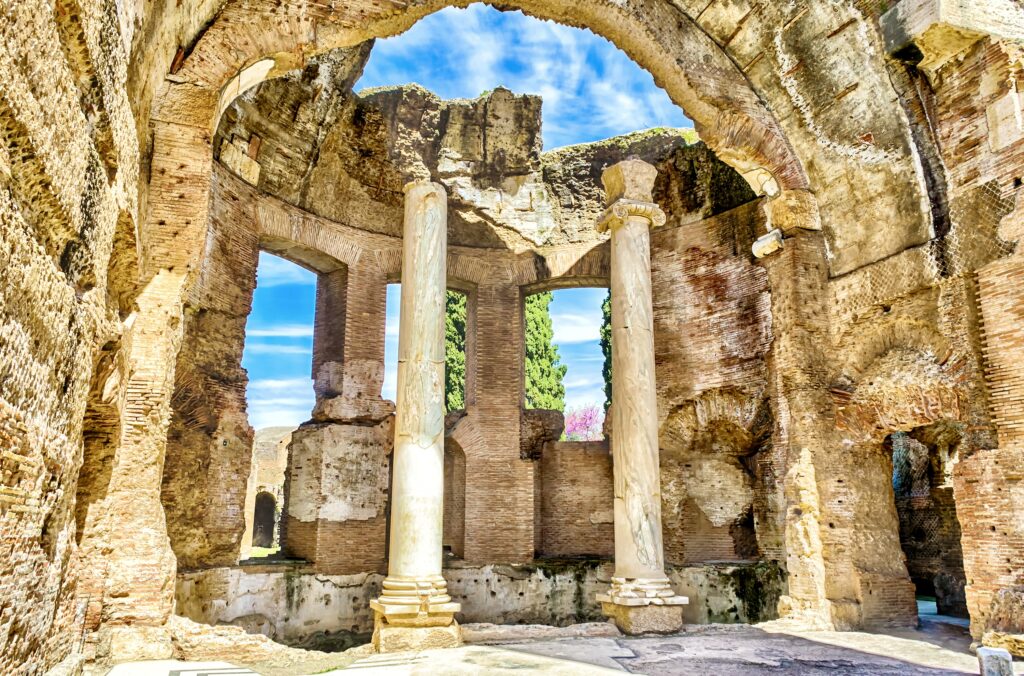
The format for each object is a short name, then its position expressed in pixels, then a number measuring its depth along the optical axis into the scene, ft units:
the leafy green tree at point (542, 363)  72.49
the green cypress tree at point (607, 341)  57.50
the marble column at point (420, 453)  24.52
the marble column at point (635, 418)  27.20
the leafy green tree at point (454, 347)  64.34
